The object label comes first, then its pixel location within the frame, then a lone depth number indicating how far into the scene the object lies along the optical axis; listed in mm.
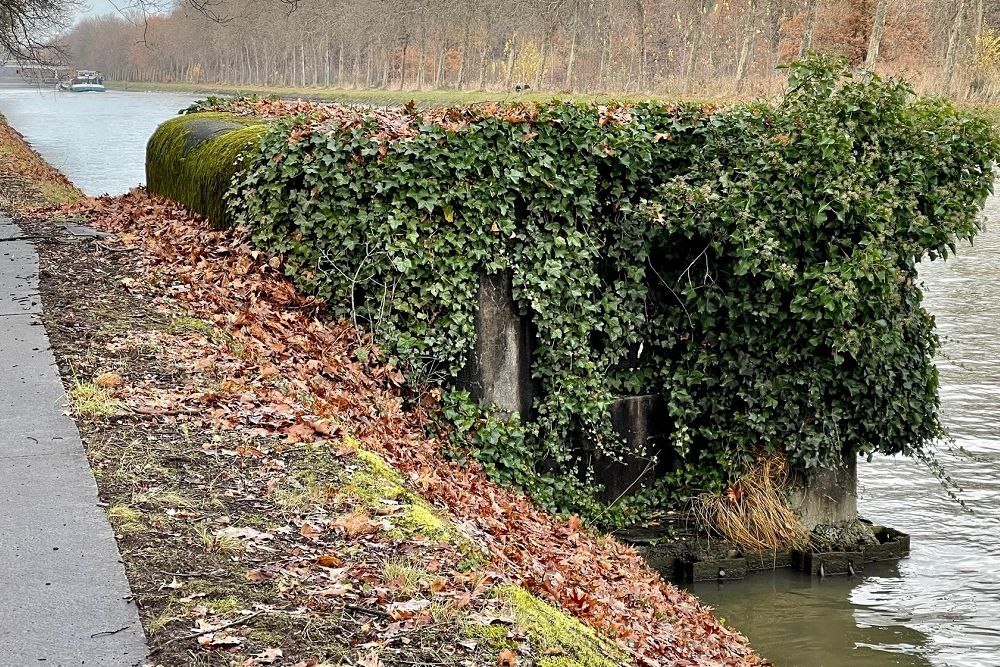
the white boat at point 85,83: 131250
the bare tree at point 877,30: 40188
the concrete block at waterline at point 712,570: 11250
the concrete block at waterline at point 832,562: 11547
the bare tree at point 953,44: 40875
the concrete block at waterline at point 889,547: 11805
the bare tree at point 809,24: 44469
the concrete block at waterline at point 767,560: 11472
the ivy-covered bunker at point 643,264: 10203
